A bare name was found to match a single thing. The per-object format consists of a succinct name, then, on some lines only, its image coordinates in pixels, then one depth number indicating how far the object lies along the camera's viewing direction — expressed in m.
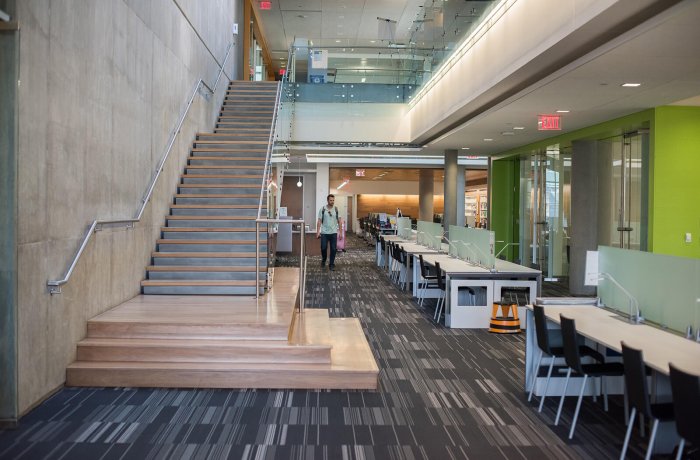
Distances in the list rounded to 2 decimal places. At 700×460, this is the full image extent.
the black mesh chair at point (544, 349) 4.73
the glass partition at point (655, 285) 4.31
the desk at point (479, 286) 8.00
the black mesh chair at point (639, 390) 3.37
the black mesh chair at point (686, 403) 2.88
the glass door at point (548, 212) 13.42
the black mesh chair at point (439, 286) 8.44
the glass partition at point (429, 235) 11.89
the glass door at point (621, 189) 10.19
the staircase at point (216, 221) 7.69
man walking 14.35
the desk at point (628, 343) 3.69
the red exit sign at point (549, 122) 9.69
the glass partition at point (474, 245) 8.34
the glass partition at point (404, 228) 15.07
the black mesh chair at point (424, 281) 9.52
